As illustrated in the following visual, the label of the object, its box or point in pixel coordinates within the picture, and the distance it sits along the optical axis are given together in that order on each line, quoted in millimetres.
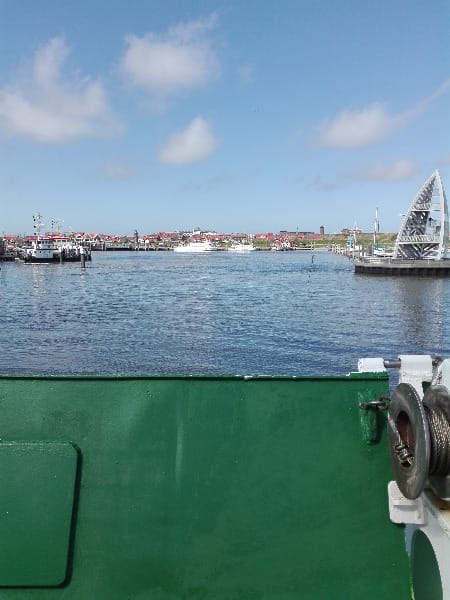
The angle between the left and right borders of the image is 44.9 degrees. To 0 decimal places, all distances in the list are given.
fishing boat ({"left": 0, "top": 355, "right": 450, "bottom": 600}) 3289
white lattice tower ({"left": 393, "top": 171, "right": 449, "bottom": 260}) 91375
